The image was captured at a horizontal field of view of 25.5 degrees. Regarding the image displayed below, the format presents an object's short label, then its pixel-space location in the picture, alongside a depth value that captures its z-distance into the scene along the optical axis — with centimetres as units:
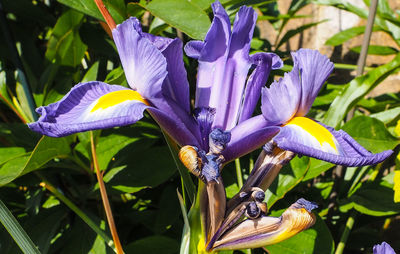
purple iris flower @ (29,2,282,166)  24
